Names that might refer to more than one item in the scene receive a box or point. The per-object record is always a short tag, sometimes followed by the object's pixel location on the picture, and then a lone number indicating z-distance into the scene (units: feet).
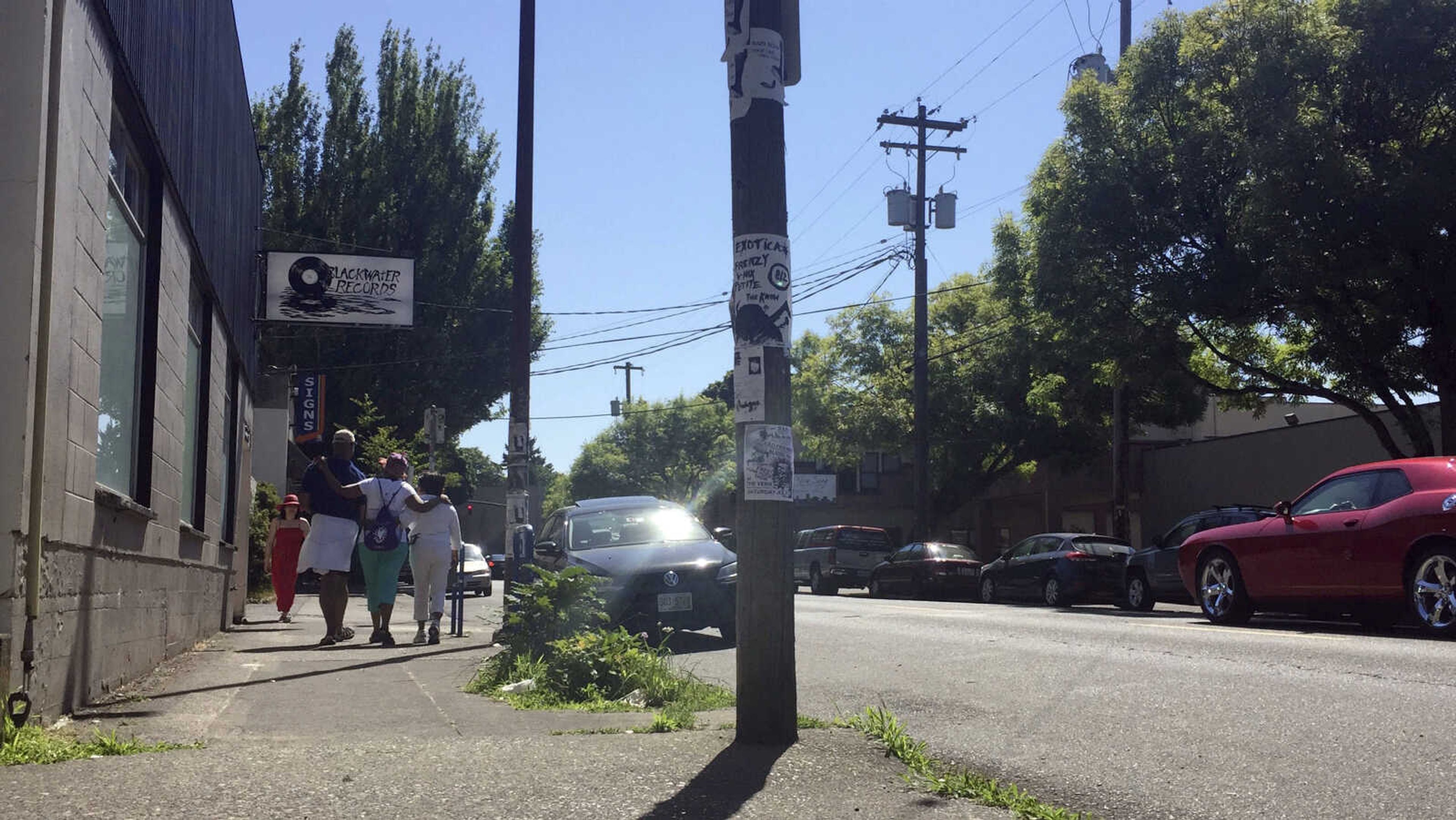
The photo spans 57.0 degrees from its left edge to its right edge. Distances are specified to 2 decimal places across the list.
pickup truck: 102.42
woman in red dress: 48.60
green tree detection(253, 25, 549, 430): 112.78
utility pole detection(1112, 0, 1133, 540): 86.28
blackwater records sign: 65.10
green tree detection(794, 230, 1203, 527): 95.50
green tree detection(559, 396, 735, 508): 282.15
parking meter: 42.96
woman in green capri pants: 37.09
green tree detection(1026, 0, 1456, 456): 57.52
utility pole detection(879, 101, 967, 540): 107.04
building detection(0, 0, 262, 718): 16.56
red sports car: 36.50
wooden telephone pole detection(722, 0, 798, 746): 17.33
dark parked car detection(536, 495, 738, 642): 39.40
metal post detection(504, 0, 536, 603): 45.06
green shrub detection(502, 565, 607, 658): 27.07
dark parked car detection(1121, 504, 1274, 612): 60.44
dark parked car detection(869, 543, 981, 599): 87.15
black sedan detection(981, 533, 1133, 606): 71.41
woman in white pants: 39.42
